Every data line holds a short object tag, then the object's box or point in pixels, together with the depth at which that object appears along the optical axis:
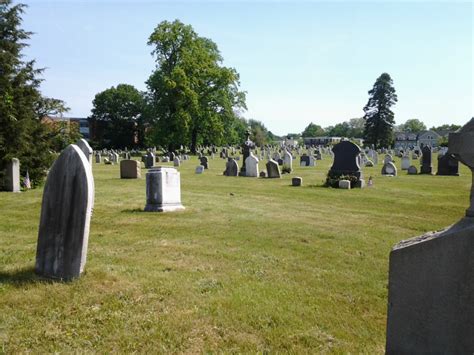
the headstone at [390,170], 24.17
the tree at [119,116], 76.88
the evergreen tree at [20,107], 15.44
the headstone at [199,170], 26.76
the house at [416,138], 124.50
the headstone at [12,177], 15.13
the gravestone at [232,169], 24.59
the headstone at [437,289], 2.87
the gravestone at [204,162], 30.86
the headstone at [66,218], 5.41
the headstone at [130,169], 21.59
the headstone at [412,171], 25.24
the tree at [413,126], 155.88
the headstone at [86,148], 14.74
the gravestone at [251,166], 23.84
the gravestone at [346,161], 18.22
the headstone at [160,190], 10.97
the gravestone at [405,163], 29.16
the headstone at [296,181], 18.80
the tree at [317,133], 194.00
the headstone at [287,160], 27.89
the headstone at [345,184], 17.47
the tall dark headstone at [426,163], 25.20
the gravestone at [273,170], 23.05
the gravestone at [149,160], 30.23
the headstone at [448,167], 23.52
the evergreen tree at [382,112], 76.56
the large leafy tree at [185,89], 50.42
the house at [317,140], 145.88
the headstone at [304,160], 33.62
